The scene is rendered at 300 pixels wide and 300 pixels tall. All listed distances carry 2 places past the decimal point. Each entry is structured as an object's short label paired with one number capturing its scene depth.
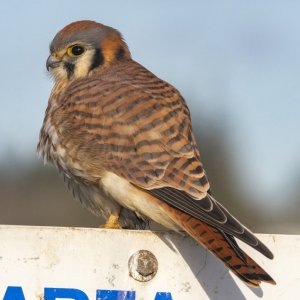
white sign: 7.43
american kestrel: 7.95
